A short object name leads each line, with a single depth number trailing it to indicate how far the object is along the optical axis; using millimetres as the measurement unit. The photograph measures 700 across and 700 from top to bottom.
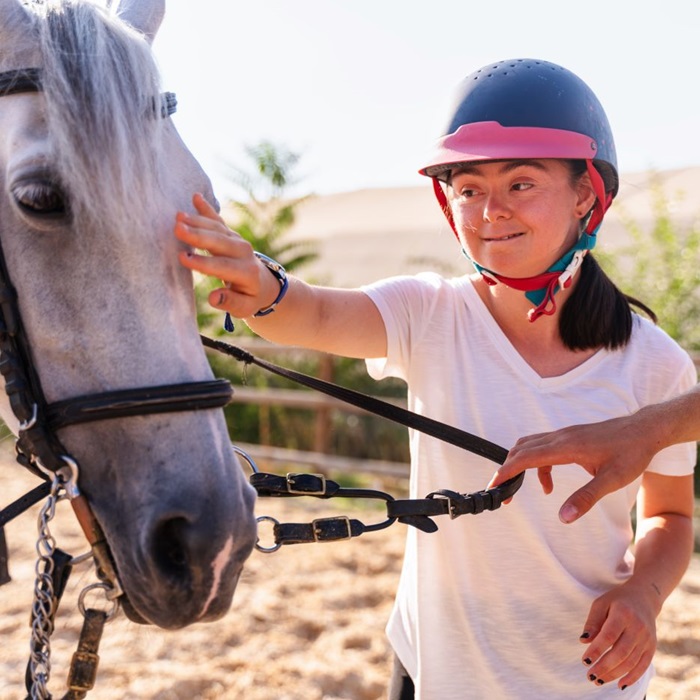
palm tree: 13984
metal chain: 1481
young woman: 2051
